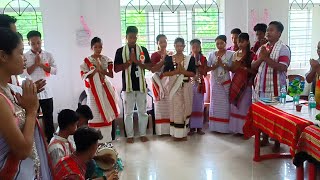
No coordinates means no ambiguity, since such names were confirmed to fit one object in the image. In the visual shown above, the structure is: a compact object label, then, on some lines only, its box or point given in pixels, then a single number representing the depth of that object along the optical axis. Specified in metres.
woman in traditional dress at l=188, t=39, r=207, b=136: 4.84
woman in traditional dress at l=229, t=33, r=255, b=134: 4.55
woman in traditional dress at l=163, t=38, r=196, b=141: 4.58
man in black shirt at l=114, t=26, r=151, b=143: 4.51
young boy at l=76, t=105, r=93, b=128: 2.82
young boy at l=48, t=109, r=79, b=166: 2.23
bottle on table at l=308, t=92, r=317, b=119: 3.25
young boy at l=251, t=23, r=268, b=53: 4.60
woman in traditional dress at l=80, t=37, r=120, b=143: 4.42
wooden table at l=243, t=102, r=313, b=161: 2.86
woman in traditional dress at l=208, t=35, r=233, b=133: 4.75
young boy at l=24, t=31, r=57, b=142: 4.27
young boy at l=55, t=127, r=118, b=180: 1.90
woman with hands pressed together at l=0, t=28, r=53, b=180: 1.30
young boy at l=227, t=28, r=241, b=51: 4.84
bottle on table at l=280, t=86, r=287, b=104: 3.60
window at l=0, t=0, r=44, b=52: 5.16
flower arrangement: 3.41
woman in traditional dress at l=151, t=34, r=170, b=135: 4.70
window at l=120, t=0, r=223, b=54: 5.55
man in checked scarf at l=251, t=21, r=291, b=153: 4.02
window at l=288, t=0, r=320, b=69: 6.02
